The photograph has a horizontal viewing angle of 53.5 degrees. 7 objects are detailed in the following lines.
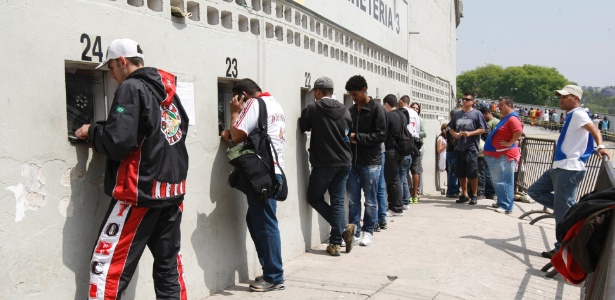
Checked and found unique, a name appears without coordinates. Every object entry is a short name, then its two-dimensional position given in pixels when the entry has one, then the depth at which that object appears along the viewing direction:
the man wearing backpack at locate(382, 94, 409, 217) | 7.84
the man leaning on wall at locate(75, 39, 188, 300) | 3.33
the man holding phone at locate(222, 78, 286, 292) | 4.78
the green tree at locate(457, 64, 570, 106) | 121.56
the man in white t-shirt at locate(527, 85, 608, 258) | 6.35
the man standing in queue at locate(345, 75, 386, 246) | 6.68
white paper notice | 4.32
